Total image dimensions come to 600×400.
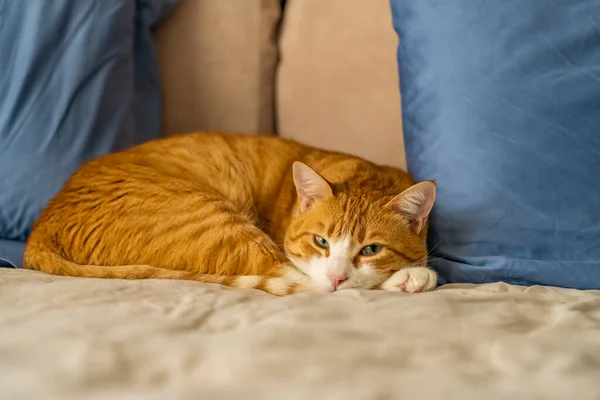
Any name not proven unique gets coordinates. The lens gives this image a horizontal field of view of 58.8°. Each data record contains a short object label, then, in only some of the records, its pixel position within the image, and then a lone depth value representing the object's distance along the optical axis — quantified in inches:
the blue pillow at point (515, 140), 50.4
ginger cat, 48.9
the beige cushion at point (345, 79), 70.9
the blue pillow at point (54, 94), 59.4
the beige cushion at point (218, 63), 73.5
